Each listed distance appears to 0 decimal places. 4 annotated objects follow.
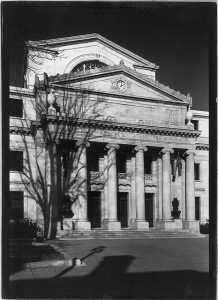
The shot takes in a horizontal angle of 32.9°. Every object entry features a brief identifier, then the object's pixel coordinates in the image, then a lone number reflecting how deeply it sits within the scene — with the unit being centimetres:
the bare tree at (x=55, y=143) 2773
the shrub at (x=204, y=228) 3341
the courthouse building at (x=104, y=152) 2848
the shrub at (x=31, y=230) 2344
